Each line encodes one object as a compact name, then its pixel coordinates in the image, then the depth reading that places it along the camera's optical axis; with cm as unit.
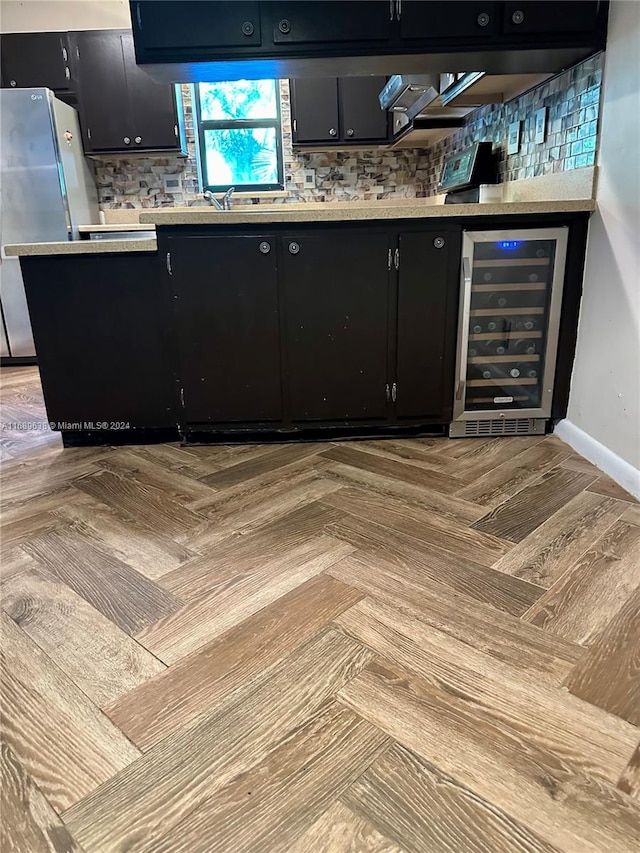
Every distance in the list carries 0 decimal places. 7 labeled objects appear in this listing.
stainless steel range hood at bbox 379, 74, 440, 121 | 249
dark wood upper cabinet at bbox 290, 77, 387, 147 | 367
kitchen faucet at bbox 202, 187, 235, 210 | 377
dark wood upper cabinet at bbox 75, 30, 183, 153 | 369
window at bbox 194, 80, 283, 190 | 385
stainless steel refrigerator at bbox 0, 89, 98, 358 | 350
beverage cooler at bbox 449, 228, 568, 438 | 210
